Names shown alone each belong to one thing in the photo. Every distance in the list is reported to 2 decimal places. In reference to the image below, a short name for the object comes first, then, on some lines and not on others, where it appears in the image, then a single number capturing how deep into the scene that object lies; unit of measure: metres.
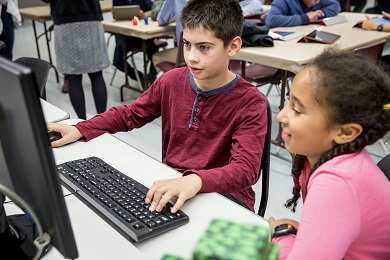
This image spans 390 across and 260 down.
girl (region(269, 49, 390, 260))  0.74
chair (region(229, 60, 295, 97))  2.88
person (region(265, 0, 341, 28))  3.15
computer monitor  0.51
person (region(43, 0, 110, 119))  2.77
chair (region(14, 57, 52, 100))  1.96
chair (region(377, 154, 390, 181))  0.97
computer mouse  1.31
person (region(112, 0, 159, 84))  3.96
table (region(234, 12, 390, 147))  2.31
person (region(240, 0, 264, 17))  3.61
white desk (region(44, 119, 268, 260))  0.82
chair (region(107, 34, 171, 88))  3.96
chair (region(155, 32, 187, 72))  2.76
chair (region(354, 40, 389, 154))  2.29
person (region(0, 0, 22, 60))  3.48
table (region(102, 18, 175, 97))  3.31
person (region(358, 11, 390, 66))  2.84
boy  1.31
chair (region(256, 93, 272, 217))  1.33
